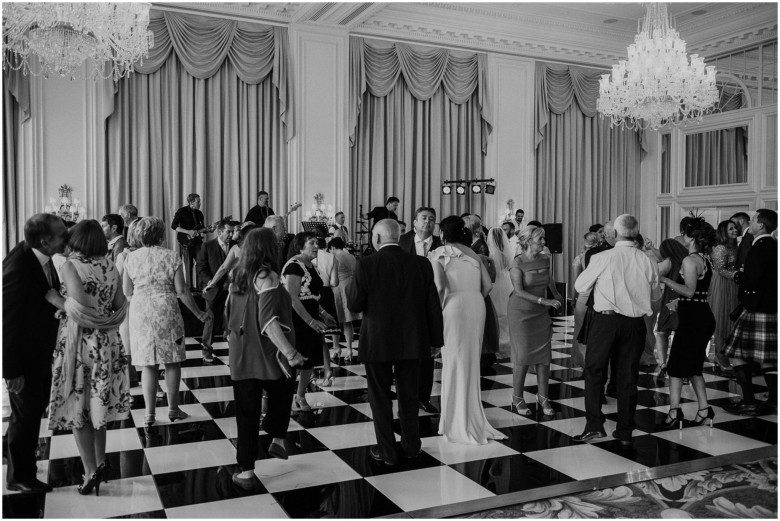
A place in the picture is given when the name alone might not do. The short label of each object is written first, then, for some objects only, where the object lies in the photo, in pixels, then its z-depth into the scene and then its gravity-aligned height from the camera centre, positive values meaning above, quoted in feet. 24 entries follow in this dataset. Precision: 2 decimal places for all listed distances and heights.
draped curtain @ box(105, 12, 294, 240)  35.63 +6.86
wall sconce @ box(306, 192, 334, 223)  38.22 +2.03
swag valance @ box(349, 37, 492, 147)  40.01 +10.65
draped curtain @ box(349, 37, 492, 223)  40.81 +7.64
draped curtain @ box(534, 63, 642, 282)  46.01 +6.15
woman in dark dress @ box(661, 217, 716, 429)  16.07 -1.75
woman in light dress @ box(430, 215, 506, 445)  14.73 -1.93
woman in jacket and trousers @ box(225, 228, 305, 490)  11.98 -1.51
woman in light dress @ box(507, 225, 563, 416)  16.57 -1.60
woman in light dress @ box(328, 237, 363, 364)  23.47 -1.06
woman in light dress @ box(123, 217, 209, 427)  15.42 -1.22
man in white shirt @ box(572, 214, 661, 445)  14.62 -1.32
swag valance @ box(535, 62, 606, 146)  45.34 +10.62
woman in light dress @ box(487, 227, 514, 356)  22.03 -1.00
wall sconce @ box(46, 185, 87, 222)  33.19 +2.08
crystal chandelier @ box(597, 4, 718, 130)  31.19 +7.69
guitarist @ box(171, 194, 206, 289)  33.68 +1.07
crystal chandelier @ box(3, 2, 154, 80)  24.30 +8.05
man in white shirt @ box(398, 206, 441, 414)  16.40 +0.08
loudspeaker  41.11 +0.64
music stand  34.27 +1.13
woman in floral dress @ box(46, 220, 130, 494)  11.41 -1.79
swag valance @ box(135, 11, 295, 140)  35.60 +10.65
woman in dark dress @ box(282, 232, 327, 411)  15.89 -1.27
